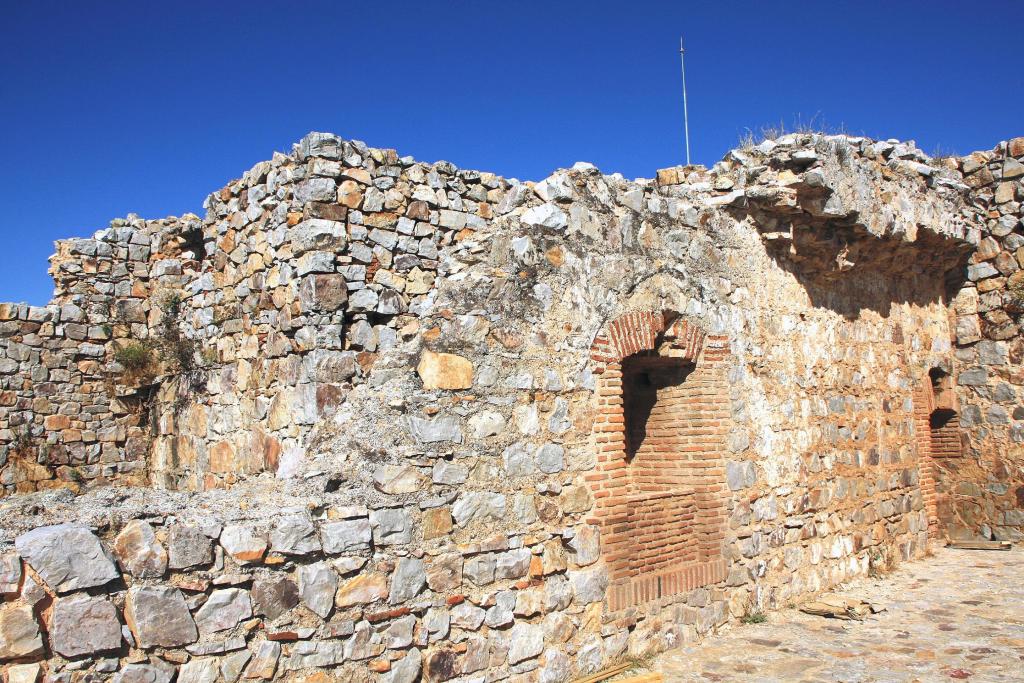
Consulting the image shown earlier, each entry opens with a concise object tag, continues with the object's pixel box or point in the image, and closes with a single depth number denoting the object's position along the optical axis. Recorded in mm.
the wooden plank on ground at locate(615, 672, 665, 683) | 5097
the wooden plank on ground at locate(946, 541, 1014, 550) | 9234
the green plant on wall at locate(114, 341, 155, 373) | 8211
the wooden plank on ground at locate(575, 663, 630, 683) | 5098
